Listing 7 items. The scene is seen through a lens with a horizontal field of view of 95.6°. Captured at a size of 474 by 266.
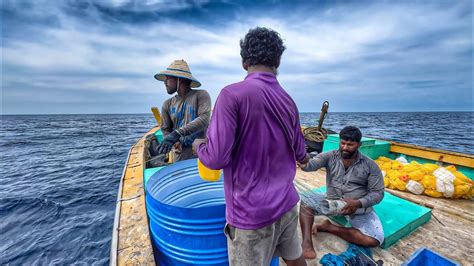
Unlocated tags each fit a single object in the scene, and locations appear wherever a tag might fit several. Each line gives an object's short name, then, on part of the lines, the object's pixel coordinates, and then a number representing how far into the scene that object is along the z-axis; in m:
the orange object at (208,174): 1.66
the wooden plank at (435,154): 4.46
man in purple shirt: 1.03
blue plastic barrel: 1.39
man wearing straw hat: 2.79
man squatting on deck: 2.42
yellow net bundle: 3.71
